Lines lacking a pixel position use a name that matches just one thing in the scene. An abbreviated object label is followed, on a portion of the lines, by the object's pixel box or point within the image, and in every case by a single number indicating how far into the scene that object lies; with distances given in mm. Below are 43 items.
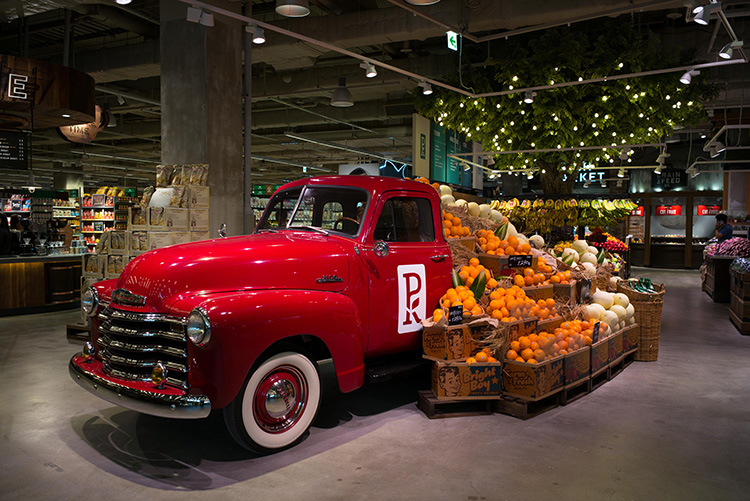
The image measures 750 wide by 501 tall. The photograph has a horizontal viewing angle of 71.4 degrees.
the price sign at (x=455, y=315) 4230
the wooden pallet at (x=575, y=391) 4500
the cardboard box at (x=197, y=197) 7047
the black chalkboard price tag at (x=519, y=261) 5262
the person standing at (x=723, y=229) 11836
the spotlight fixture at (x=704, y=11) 5801
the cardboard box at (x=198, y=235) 7027
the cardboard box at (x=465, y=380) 4156
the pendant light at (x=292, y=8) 5898
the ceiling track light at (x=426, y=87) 8788
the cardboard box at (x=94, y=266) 7082
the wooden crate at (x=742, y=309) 7617
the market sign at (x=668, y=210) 21312
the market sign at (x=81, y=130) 11070
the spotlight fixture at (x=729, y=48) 6754
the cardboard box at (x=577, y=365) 4535
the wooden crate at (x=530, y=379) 4180
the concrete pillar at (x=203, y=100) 7507
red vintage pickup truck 3078
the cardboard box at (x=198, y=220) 7001
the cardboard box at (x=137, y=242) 6723
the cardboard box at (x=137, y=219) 6758
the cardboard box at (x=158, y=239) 6590
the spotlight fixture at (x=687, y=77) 8070
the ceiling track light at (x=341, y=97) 10633
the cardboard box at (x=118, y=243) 6836
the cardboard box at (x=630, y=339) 5852
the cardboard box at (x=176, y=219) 6727
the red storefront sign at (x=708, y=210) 20703
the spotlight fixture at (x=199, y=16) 5762
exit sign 7512
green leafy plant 9695
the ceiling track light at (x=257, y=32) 6219
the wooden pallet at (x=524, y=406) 4137
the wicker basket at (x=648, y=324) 6082
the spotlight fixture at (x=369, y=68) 7793
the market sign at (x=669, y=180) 21484
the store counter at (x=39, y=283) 8766
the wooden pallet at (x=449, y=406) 4141
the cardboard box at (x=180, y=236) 6799
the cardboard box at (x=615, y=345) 5348
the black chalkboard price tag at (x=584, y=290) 5852
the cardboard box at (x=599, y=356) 4938
